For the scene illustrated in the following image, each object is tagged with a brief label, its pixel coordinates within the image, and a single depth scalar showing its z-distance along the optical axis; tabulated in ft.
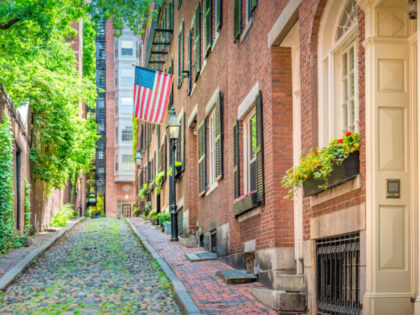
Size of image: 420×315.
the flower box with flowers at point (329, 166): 21.76
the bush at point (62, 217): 89.56
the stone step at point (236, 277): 34.04
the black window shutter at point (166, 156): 85.66
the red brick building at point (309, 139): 19.79
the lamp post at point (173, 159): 61.11
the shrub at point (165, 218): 77.25
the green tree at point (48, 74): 55.72
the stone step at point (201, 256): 45.83
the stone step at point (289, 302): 26.61
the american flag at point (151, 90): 58.08
